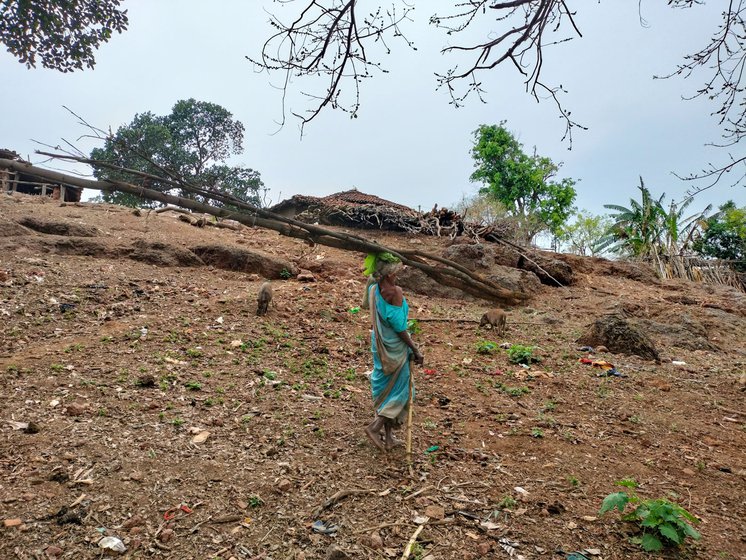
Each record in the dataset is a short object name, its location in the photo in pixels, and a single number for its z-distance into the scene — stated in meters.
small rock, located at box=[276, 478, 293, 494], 3.53
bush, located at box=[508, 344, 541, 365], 6.60
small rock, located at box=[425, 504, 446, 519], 3.36
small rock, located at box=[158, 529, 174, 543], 2.95
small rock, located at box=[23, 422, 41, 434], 3.79
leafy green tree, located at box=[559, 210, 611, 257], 35.53
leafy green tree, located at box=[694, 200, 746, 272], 23.45
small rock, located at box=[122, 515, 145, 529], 3.02
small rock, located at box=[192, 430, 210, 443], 4.02
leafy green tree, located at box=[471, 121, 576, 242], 29.30
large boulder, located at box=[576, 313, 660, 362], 7.32
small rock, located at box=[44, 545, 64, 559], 2.74
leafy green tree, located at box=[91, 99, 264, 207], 24.89
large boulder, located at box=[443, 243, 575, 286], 12.06
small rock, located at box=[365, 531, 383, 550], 3.04
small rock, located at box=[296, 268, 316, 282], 9.80
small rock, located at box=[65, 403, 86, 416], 4.12
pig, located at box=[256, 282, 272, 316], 7.29
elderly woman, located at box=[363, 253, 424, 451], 4.13
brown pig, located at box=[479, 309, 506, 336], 8.04
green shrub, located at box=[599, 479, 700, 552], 2.93
